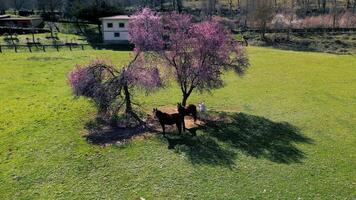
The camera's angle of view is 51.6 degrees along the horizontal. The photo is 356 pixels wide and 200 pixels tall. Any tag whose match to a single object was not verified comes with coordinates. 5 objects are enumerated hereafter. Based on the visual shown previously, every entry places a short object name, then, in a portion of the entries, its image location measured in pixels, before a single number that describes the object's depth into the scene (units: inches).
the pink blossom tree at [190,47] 974.4
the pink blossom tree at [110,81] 939.3
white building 2518.5
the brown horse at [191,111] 958.3
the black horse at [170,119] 878.0
